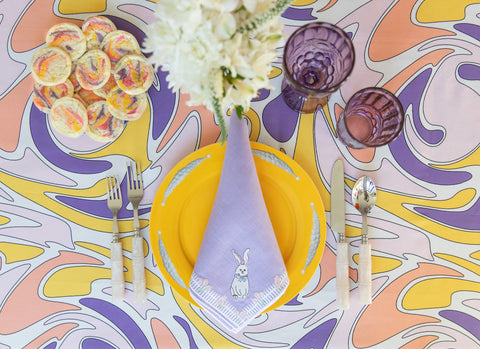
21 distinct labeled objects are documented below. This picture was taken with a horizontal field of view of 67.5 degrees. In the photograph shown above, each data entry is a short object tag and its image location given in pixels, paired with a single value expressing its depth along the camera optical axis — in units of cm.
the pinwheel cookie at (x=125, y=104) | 77
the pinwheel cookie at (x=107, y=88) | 79
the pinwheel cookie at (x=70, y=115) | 77
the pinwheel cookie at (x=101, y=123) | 78
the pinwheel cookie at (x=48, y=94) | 78
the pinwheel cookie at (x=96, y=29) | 77
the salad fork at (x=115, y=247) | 81
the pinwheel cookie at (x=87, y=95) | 80
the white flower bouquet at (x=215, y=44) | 44
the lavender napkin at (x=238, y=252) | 72
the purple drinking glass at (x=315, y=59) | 69
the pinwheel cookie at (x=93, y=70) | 76
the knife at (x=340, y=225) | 81
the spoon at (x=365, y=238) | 81
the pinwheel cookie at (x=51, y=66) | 76
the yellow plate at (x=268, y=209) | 79
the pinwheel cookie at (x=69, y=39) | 77
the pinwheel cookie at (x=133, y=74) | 77
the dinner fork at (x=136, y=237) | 81
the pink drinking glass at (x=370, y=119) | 73
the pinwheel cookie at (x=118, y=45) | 77
